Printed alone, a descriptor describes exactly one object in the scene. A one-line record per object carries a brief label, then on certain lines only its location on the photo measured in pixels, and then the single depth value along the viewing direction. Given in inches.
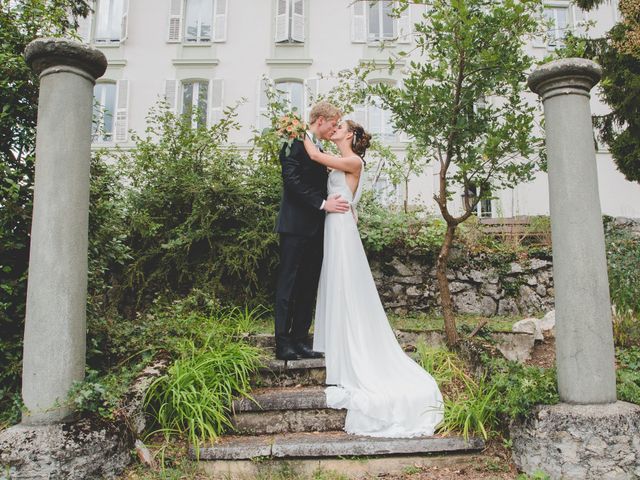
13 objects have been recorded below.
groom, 164.2
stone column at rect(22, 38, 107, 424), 116.3
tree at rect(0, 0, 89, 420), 134.0
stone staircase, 125.6
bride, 137.5
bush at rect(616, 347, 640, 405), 129.6
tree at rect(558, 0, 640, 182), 384.8
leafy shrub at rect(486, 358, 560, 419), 123.0
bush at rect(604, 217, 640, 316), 214.4
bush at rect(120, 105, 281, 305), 243.8
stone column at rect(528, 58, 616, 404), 120.0
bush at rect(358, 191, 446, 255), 271.7
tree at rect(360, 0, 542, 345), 159.5
